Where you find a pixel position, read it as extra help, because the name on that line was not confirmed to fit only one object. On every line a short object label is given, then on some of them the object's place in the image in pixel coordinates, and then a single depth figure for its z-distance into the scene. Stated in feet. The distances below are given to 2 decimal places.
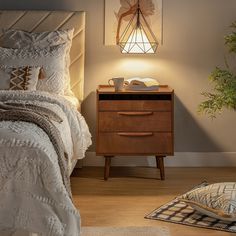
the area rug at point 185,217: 11.69
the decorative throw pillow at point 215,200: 11.66
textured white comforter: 8.98
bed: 9.03
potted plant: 15.26
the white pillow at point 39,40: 15.42
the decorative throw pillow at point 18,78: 14.30
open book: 15.38
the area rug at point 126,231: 11.27
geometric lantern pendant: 15.92
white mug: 15.33
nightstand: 15.16
